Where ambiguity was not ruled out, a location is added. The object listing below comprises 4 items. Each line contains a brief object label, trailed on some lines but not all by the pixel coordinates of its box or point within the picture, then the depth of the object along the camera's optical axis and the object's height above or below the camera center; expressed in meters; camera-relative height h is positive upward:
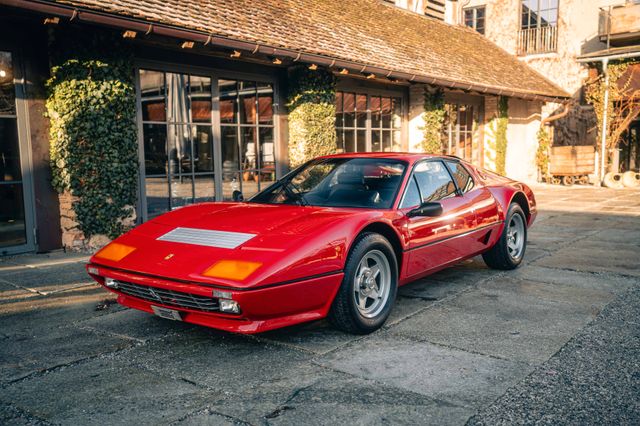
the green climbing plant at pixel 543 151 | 17.81 +0.00
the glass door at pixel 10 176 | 6.31 -0.15
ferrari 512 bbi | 3.04 -0.58
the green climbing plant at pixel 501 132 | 16.45 +0.61
